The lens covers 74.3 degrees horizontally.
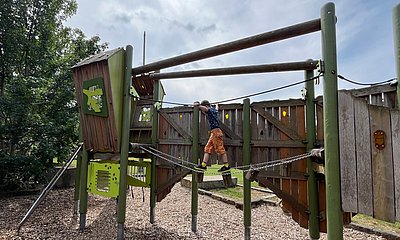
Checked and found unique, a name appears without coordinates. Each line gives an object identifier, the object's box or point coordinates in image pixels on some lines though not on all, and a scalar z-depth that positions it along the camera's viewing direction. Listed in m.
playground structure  2.34
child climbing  4.40
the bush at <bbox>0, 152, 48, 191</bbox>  7.84
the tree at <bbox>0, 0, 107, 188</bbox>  8.03
